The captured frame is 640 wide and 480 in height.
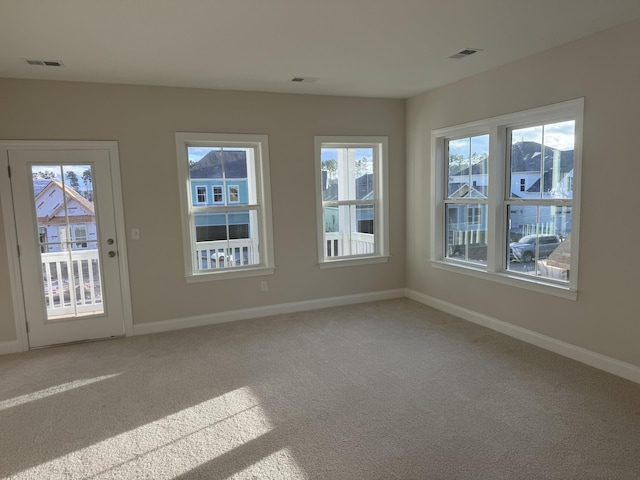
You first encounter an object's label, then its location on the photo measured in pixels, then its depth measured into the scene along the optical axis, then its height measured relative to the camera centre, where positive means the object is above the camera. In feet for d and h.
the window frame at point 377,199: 16.56 -0.19
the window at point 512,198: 11.62 -0.26
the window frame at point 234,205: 14.64 -0.14
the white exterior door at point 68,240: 13.12 -1.16
